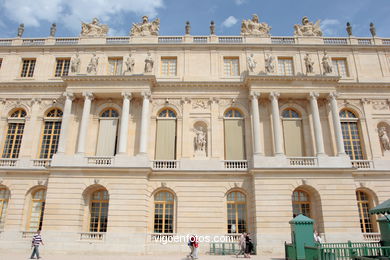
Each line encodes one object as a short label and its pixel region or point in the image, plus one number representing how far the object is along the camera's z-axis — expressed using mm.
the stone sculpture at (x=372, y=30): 28620
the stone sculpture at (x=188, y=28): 28359
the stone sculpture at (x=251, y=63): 25469
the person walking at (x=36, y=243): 17797
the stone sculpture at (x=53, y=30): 28844
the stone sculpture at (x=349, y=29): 28469
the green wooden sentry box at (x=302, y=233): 14008
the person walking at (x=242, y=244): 19000
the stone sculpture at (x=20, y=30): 29195
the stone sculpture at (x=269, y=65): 25473
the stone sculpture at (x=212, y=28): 28358
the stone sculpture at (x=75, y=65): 25781
